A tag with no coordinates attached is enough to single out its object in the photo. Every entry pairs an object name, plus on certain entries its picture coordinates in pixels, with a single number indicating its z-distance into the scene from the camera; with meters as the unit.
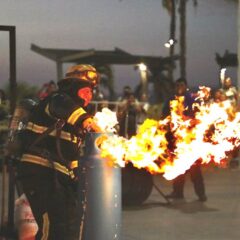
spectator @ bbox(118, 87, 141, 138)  12.45
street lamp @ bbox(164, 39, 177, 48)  23.48
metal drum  8.87
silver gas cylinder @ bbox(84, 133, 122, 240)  4.90
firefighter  5.19
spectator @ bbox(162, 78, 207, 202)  9.31
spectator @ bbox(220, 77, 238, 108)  13.47
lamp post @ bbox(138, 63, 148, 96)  19.33
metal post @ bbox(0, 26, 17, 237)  7.02
